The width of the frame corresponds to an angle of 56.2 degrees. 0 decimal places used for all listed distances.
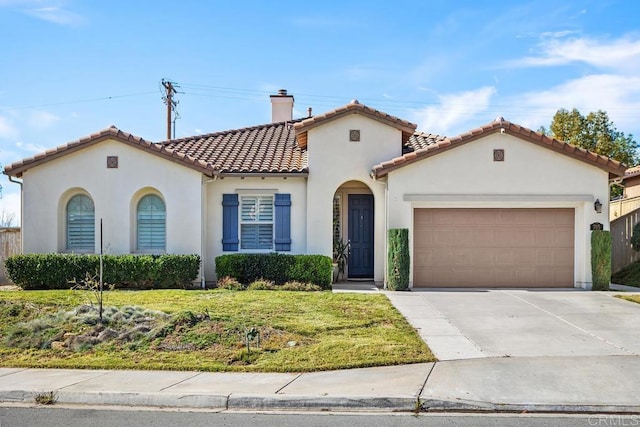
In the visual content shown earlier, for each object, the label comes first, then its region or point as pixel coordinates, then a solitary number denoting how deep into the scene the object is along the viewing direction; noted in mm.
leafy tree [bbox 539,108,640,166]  28922
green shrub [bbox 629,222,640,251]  17500
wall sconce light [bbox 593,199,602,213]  15328
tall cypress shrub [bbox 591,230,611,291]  15133
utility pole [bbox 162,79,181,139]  29734
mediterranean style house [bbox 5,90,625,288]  15461
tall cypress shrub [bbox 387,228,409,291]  14969
